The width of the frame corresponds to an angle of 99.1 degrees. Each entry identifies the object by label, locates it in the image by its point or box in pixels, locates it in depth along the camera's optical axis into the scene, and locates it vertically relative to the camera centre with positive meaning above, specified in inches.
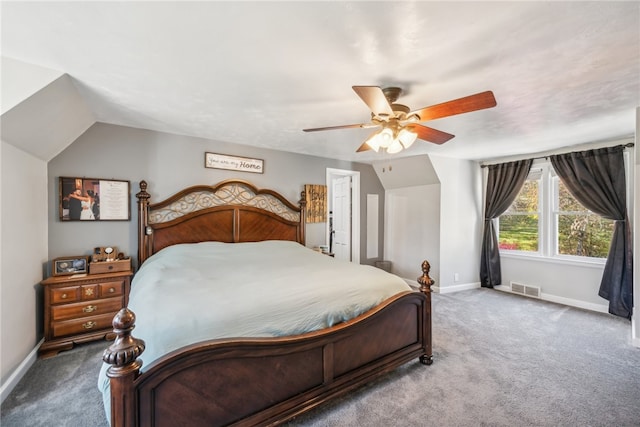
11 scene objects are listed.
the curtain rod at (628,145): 134.4 +33.2
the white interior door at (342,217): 208.1 -4.4
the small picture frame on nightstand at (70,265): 106.0 -21.3
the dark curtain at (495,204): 180.9 +5.1
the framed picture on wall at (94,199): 114.2 +5.5
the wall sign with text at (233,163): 146.8 +27.5
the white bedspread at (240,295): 59.1 -22.7
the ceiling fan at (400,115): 67.7 +27.7
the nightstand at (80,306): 99.4 -36.5
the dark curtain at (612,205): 135.6 +3.4
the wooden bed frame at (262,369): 49.3 -37.1
